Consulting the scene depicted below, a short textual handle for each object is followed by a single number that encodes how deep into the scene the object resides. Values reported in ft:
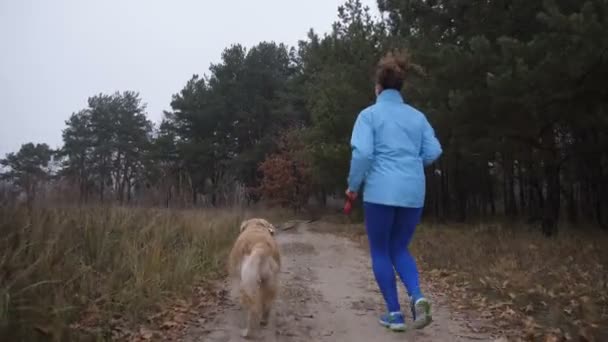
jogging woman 12.17
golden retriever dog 12.77
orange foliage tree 99.25
